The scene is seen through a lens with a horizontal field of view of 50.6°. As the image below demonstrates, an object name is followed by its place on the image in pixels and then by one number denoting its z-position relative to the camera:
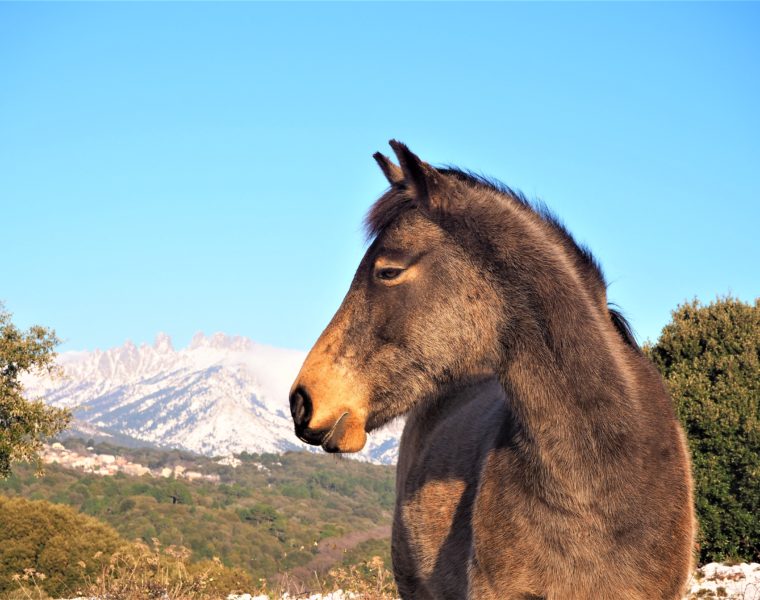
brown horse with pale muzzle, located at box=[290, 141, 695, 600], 4.02
